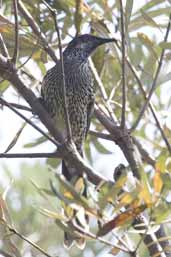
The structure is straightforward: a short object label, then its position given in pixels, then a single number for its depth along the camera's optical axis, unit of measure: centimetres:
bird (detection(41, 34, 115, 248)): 751
